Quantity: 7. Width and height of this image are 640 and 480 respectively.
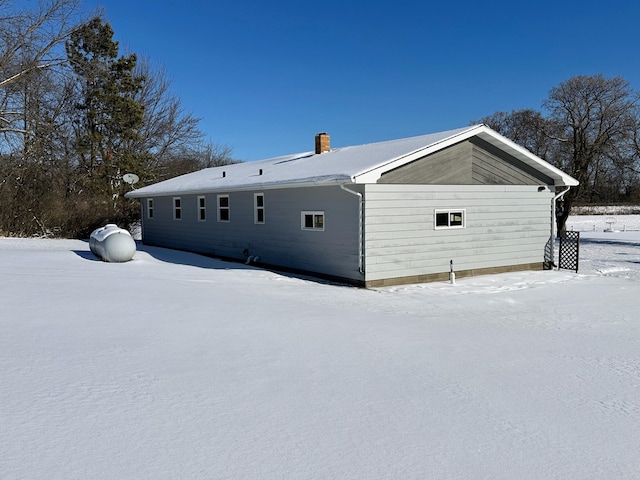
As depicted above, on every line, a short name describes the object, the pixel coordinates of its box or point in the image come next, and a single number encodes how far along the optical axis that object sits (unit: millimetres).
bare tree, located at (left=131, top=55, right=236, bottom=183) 32562
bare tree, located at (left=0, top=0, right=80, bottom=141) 19750
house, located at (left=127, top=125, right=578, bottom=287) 11602
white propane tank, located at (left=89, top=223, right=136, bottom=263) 13334
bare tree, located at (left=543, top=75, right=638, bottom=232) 24719
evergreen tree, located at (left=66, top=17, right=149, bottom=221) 27422
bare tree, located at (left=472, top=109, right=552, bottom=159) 30461
